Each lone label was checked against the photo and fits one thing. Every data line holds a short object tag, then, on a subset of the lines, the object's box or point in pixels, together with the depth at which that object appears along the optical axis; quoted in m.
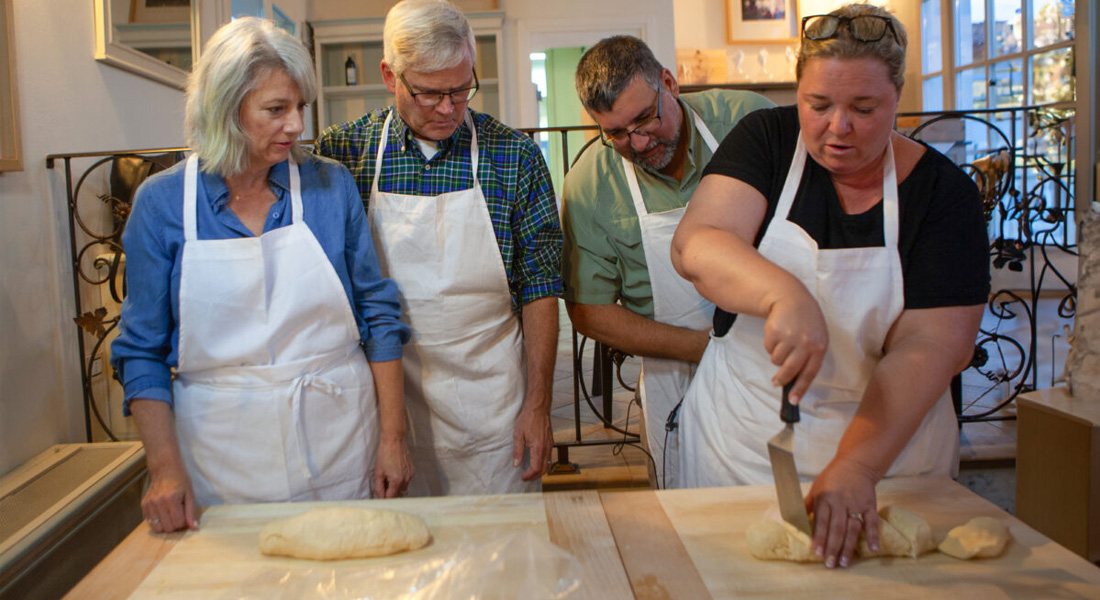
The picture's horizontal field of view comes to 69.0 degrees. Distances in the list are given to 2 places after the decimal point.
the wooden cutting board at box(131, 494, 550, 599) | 0.96
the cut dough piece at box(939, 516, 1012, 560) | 0.97
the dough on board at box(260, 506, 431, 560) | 1.03
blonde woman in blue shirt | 1.35
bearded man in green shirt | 1.77
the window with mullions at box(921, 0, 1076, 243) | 5.52
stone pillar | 2.50
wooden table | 0.94
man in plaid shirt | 1.69
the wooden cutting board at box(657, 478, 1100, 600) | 0.92
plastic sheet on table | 0.94
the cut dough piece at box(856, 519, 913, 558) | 1.00
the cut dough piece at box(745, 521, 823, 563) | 0.99
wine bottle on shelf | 6.25
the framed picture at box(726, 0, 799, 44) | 7.55
